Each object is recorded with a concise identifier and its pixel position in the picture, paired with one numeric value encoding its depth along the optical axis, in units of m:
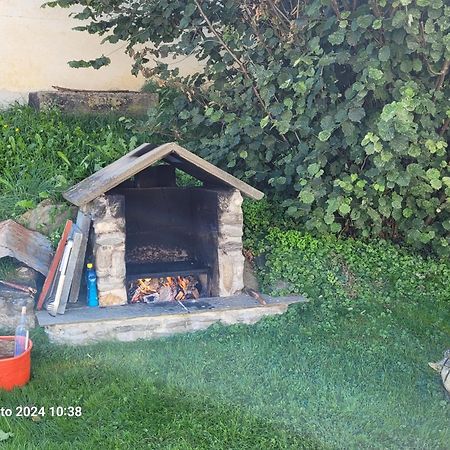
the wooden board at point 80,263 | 5.51
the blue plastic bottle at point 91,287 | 5.54
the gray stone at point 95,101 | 8.75
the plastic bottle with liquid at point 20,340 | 4.54
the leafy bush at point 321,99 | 5.53
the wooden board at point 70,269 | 5.31
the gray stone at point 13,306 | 5.25
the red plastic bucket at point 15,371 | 4.31
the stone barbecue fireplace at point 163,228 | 5.43
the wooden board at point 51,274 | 5.38
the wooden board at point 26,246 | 5.45
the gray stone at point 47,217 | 6.25
